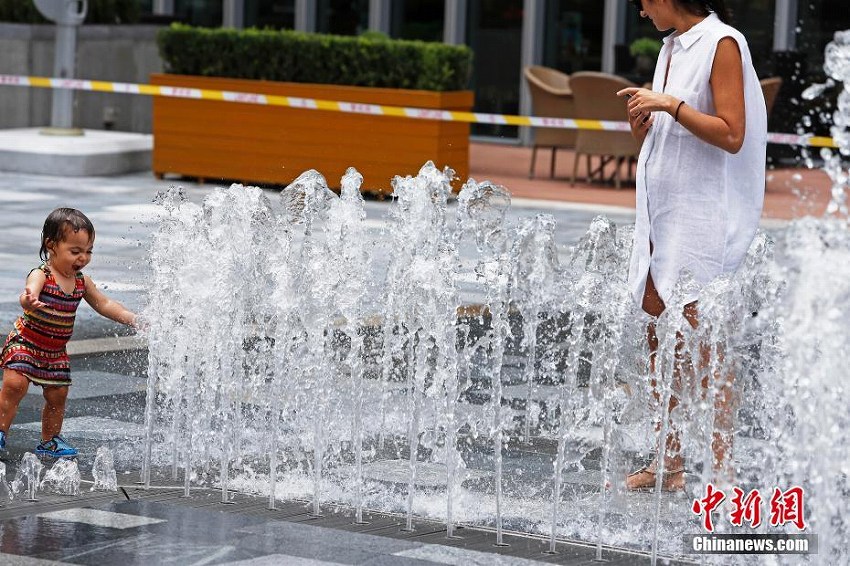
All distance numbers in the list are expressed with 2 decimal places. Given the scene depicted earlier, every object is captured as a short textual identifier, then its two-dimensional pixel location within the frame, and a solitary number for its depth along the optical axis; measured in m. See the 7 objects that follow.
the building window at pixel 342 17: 22.41
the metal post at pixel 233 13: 23.09
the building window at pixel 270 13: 22.95
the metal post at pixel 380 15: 21.97
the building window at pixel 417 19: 21.72
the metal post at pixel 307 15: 22.55
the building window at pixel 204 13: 23.45
